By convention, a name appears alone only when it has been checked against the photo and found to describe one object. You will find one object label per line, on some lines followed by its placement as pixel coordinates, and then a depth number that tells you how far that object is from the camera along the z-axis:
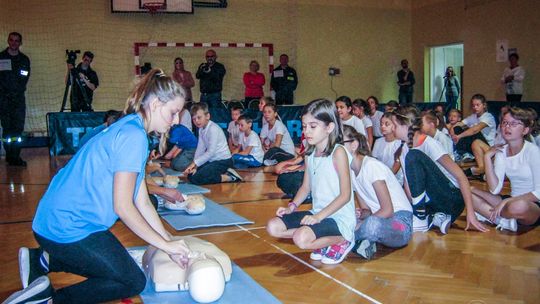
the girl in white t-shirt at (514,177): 4.08
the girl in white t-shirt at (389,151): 5.34
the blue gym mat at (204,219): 4.47
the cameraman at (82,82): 10.94
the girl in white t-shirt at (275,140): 7.90
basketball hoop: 12.48
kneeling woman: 2.41
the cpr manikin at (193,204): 4.76
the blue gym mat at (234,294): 2.84
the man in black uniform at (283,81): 13.55
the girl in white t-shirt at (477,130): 7.86
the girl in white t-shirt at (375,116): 10.31
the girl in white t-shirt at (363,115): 8.62
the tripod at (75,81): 10.90
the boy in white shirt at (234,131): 8.73
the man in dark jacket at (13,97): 9.00
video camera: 10.66
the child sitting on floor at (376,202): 3.63
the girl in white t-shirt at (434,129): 4.77
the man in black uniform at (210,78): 12.36
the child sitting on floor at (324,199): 3.35
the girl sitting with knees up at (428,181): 4.12
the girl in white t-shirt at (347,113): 7.10
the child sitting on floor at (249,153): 8.05
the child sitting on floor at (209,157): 6.67
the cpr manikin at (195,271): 2.73
